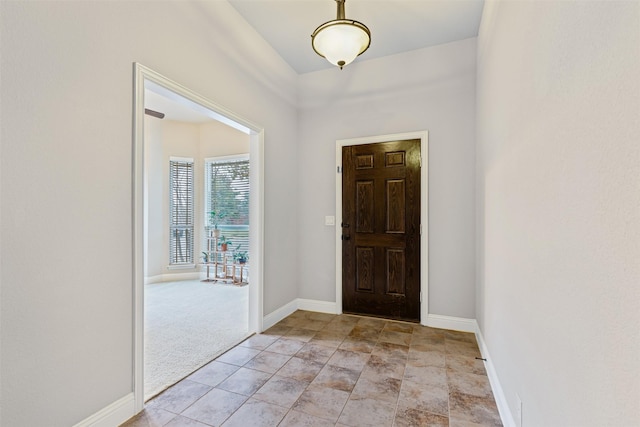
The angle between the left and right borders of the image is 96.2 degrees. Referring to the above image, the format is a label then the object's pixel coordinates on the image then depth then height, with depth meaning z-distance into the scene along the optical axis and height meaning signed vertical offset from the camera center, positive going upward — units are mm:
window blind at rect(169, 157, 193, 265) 5625 +71
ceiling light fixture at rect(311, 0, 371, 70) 2092 +1337
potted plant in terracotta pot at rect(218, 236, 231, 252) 5486 -552
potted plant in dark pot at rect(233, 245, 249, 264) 5328 -789
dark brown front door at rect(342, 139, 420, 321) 3355 -172
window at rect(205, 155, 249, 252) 5566 +384
